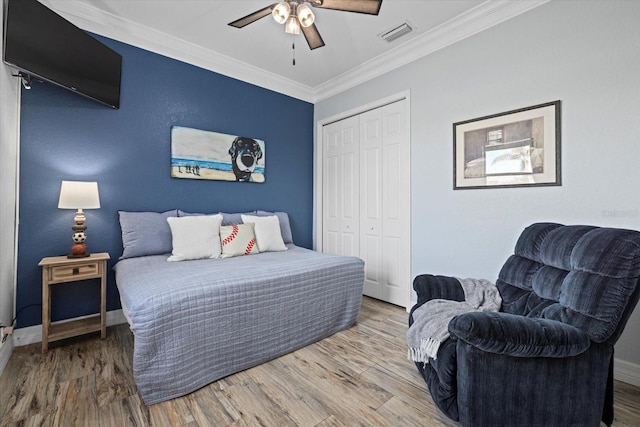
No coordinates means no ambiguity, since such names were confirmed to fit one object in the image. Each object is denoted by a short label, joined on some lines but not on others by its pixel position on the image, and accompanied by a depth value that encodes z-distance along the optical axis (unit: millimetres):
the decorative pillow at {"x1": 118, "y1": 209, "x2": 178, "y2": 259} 2559
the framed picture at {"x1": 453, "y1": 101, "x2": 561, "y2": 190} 2100
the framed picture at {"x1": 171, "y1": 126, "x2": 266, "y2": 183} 3021
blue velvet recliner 1184
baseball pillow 2750
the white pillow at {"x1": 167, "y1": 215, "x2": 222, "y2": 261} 2549
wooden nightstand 2078
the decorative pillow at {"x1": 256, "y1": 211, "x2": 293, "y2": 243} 3496
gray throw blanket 1440
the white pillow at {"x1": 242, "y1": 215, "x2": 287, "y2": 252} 3039
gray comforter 1553
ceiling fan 1833
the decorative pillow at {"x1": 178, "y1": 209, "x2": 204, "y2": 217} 2939
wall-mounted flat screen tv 1831
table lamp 2164
